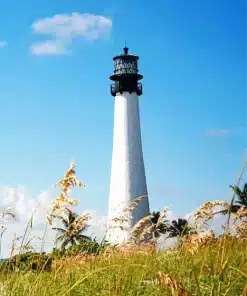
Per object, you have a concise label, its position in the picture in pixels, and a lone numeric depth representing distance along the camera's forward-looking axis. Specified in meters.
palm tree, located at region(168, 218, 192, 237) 67.94
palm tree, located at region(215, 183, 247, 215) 55.75
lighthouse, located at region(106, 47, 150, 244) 42.53
